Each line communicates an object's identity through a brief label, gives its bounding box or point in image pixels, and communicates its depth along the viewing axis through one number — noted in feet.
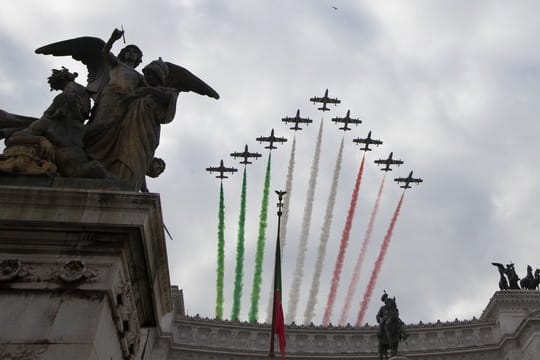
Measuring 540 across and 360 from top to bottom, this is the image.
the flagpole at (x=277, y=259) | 58.13
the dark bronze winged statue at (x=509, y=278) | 197.20
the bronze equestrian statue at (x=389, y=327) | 120.47
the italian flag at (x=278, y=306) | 58.25
